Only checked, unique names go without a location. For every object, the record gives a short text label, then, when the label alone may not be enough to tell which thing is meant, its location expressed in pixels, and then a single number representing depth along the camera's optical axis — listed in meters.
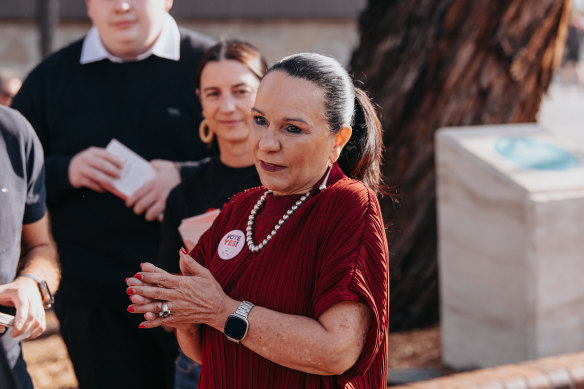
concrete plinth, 3.89
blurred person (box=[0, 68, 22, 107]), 5.03
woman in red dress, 1.62
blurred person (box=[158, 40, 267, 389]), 2.55
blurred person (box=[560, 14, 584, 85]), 18.77
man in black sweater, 2.89
